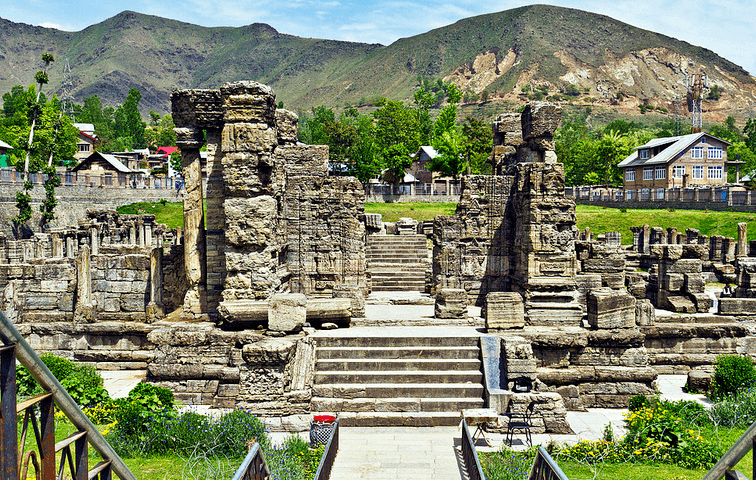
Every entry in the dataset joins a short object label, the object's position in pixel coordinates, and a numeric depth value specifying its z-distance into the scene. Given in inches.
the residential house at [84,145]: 3449.8
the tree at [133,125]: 4424.2
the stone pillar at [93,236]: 1188.2
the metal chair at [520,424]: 411.5
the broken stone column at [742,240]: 1145.1
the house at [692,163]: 2393.0
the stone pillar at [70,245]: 1169.0
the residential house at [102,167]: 2524.6
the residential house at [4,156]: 2176.4
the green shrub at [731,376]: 498.3
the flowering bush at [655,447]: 371.6
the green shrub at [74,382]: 442.9
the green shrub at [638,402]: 453.1
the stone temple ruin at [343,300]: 482.6
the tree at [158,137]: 4341.8
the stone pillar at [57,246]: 1076.5
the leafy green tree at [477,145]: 2568.9
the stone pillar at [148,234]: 1275.0
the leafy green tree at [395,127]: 2760.8
